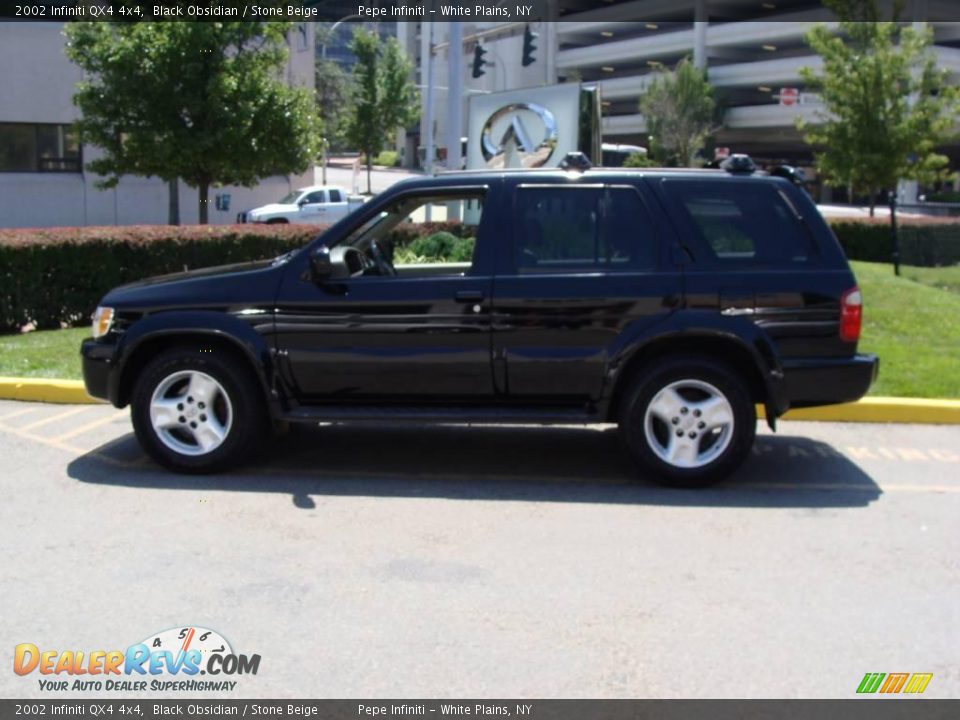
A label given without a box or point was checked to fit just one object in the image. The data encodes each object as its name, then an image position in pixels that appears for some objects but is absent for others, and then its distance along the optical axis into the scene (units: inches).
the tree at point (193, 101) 713.6
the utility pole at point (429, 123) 1107.0
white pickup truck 1249.4
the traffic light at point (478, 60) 1079.6
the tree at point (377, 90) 2051.6
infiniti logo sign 706.8
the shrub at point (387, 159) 3319.4
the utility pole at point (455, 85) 691.4
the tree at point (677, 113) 2224.4
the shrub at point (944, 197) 2155.5
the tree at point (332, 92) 2691.9
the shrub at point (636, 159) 1753.7
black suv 253.6
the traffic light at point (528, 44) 1055.0
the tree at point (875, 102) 973.8
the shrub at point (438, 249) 422.3
